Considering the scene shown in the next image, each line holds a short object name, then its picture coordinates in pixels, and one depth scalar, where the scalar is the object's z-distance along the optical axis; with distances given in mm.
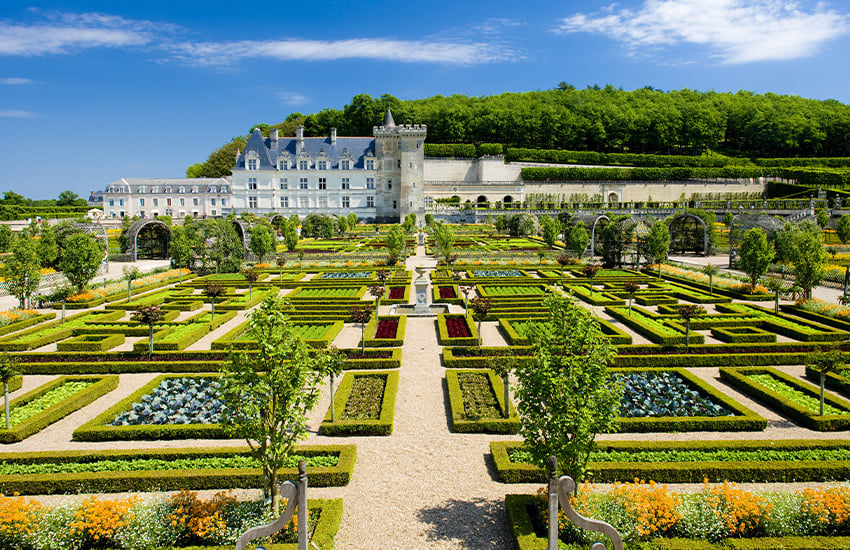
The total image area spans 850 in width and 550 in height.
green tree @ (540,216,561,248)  42219
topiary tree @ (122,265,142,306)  24975
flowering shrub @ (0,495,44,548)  7086
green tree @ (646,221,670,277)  31766
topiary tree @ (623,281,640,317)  20172
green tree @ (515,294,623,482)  7227
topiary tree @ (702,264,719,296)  24969
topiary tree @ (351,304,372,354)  16500
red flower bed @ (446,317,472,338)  18080
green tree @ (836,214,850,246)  43062
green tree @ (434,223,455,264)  33875
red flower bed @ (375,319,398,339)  18562
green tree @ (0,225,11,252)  43875
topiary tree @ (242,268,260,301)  23578
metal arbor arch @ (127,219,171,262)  40062
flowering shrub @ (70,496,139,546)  7168
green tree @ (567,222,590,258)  35719
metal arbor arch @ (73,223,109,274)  35338
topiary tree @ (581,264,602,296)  24131
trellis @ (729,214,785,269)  34469
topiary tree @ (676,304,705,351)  15884
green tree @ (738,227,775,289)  23922
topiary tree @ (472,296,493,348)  15797
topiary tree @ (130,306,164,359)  15811
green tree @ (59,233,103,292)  24047
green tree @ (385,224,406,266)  33938
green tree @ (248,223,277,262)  33531
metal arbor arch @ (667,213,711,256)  41812
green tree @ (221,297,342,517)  7312
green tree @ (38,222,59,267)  32000
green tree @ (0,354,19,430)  11102
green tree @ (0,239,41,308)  21547
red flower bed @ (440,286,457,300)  24969
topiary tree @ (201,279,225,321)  19703
